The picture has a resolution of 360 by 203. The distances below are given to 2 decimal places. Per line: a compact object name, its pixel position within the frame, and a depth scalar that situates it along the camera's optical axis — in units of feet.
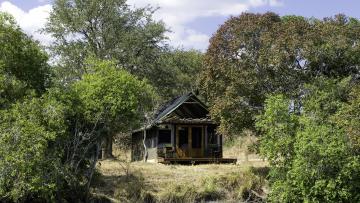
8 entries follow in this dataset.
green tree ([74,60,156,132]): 73.67
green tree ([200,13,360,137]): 83.35
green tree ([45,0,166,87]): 122.52
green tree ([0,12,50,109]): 70.38
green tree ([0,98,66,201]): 62.39
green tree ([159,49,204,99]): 145.79
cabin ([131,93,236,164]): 110.73
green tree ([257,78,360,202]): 69.56
